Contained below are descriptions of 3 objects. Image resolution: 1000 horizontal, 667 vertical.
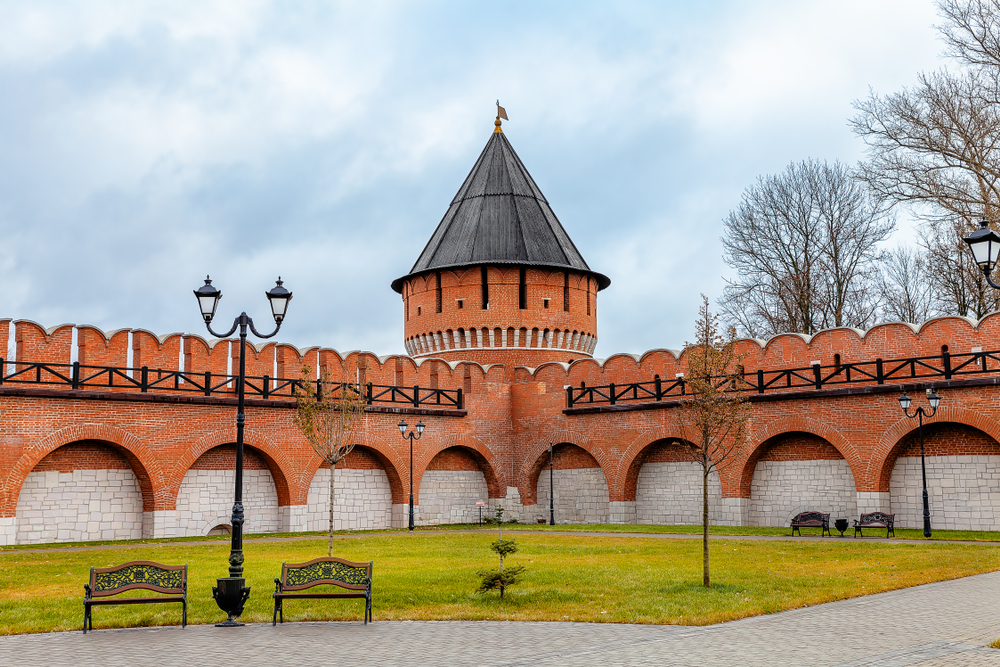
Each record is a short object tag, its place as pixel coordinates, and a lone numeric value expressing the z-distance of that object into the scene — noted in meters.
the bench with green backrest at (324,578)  9.57
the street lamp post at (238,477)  9.52
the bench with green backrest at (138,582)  9.37
